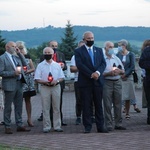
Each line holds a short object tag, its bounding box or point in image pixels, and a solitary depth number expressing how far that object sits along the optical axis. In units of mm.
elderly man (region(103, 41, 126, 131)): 12555
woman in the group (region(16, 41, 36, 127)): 13617
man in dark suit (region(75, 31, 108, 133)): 11836
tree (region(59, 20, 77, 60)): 38450
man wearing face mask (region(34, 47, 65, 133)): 12500
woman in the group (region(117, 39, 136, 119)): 14594
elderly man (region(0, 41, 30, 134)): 12383
